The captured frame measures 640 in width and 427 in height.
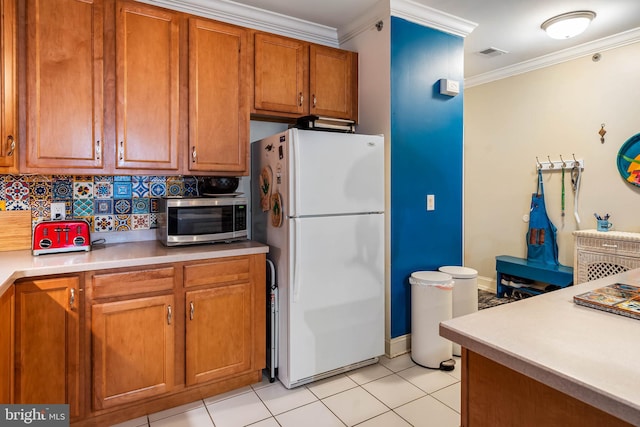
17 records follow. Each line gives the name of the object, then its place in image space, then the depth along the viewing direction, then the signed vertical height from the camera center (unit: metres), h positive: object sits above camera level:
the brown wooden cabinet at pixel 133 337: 1.84 -0.70
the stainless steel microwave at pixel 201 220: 2.39 -0.06
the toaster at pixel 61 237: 2.13 -0.16
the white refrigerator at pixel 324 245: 2.39 -0.23
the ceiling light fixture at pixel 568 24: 2.92 +1.47
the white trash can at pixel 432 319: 2.72 -0.80
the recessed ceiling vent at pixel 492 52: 3.69 +1.58
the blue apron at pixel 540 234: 3.93 -0.25
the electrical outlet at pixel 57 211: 2.41 -0.01
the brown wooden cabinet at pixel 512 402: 0.92 -0.51
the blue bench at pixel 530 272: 3.63 -0.63
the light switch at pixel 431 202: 3.08 +0.07
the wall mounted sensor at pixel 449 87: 3.05 +1.01
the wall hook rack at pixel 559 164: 3.75 +0.48
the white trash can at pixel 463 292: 2.89 -0.63
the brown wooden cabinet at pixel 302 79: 2.71 +1.01
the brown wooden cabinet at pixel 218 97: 2.47 +0.76
